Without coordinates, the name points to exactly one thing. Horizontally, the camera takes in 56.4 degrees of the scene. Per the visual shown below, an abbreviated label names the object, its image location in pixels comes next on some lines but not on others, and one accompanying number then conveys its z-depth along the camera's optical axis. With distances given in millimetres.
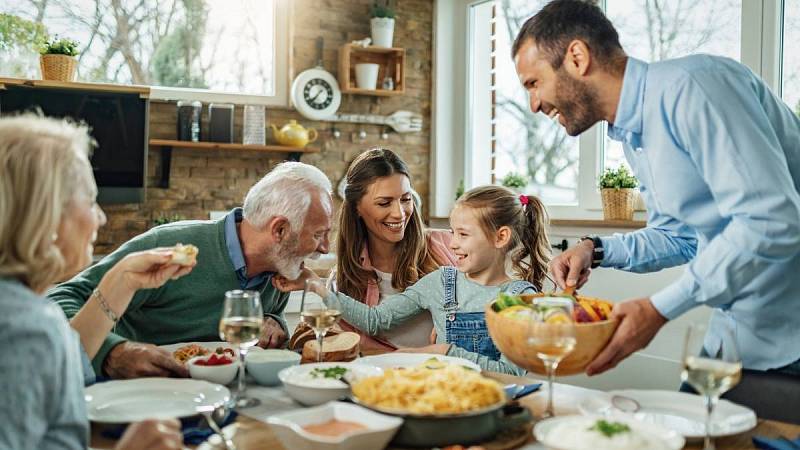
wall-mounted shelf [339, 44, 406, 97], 5031
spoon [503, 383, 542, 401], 1515
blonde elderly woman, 1001
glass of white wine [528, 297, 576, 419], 1223
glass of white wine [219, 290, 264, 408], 1407
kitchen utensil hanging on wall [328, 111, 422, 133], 5227
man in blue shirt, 1450
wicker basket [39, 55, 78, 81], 4105
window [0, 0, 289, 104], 4504
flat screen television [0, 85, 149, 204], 4090
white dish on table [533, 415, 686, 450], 1075
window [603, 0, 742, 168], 3814
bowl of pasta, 1175
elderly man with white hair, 2164
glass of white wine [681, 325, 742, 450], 1119
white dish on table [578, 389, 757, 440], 1269
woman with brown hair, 2730
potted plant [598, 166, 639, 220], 4000
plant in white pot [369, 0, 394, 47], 5102
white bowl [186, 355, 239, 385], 1592
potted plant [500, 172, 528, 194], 4836
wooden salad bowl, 1301
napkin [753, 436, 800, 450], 1194
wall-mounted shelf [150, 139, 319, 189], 4500
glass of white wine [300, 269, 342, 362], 1623
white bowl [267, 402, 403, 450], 1085
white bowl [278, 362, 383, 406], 1415
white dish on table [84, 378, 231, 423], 1350
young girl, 2320
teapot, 4777
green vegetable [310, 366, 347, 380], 1498
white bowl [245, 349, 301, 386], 1630
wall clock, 4934
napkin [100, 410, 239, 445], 1244
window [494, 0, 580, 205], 4812
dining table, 1241
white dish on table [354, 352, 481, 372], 1758
